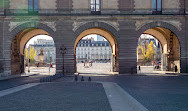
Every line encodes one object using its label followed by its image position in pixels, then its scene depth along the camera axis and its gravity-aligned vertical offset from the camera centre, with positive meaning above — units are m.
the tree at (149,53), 79.27 +2.37
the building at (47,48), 175.77 +9.35
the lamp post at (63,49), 27.73 +1.33
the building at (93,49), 170.38 +8.24
